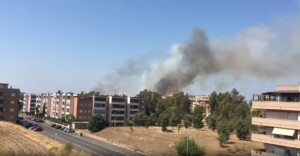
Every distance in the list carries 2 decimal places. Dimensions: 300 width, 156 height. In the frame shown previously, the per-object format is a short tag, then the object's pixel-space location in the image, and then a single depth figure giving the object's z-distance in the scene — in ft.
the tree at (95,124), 297.74
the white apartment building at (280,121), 122.83
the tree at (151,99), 394.25
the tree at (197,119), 290.97
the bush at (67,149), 131.23
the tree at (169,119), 278.63
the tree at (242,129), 222.69
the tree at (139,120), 317.15
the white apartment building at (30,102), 482.69
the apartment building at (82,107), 336.70
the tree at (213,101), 364.58
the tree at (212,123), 272.29
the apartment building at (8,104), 296.71
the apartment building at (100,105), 342.85
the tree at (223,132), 200.85
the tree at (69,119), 321.93
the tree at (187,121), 294.05
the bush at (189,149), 163.92
